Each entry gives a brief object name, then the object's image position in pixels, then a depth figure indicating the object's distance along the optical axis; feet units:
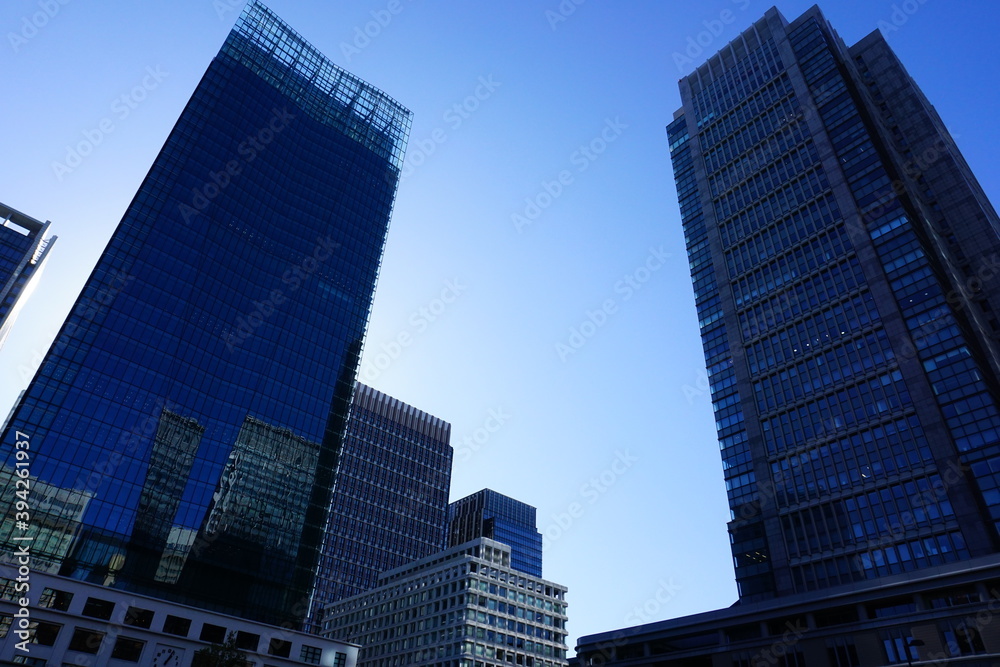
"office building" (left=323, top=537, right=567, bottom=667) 362.33
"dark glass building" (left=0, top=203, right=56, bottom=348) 477.77
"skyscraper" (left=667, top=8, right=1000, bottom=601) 216.95
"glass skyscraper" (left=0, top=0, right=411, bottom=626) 226.58
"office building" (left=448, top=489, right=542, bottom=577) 597.93
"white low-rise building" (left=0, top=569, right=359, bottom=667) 189.98
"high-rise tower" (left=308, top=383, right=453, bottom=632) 510.17
